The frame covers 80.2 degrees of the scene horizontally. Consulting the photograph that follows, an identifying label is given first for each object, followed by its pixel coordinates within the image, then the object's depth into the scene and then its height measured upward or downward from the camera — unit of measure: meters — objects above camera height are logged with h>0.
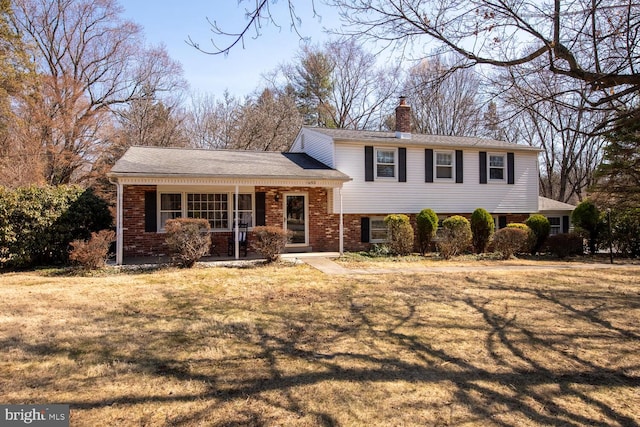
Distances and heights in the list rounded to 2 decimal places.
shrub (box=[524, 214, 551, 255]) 14.12 -0.36
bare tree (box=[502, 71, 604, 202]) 27.86 +4.62
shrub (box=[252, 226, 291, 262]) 10.75 -0.60
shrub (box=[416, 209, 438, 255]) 13.69 -0.28
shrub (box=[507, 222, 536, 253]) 13.61 -0.72
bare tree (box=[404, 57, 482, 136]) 26.07 +7.66
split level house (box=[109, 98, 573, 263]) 12.18 +1.18
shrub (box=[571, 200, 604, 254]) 14.20 -0.07
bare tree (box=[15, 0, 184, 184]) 20.39 +8.96
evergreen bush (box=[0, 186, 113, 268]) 9.61 -0.06
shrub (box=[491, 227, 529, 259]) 12.59 -0.69
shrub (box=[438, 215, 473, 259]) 12.62 -0.57
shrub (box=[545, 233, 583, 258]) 13.50 -0.89
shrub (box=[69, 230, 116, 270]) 9.30 -0.78
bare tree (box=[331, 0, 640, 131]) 4.02 +2.13
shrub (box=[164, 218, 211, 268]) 9.92 -0.54
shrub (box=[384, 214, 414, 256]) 13.04 -0.50
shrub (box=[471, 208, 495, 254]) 14.25 -0.33
